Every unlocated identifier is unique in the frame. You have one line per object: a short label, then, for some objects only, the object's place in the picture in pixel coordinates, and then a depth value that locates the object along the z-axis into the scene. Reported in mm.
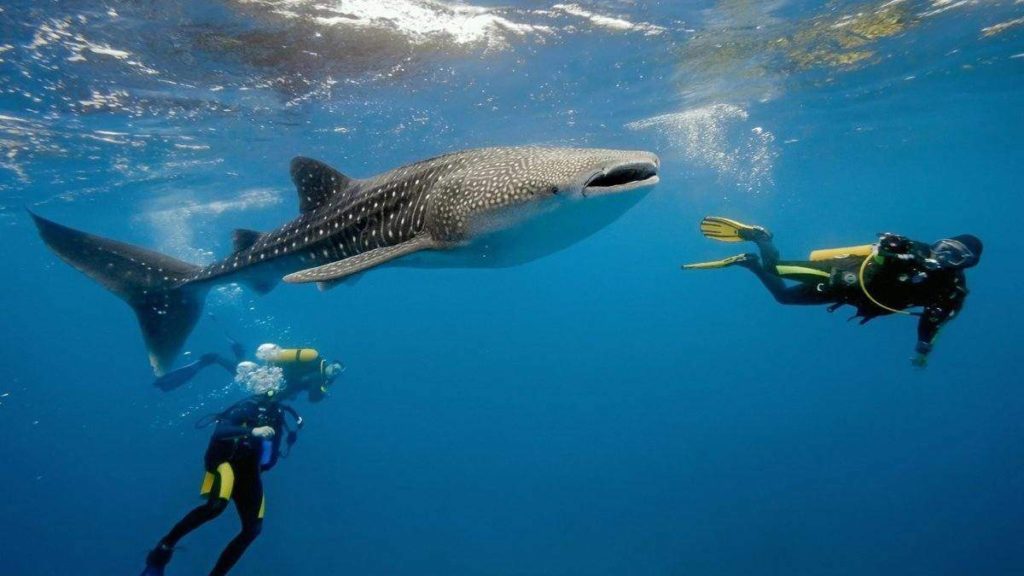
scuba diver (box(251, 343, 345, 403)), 10977
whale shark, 3764
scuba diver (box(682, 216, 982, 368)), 5414
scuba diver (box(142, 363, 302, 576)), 6988
